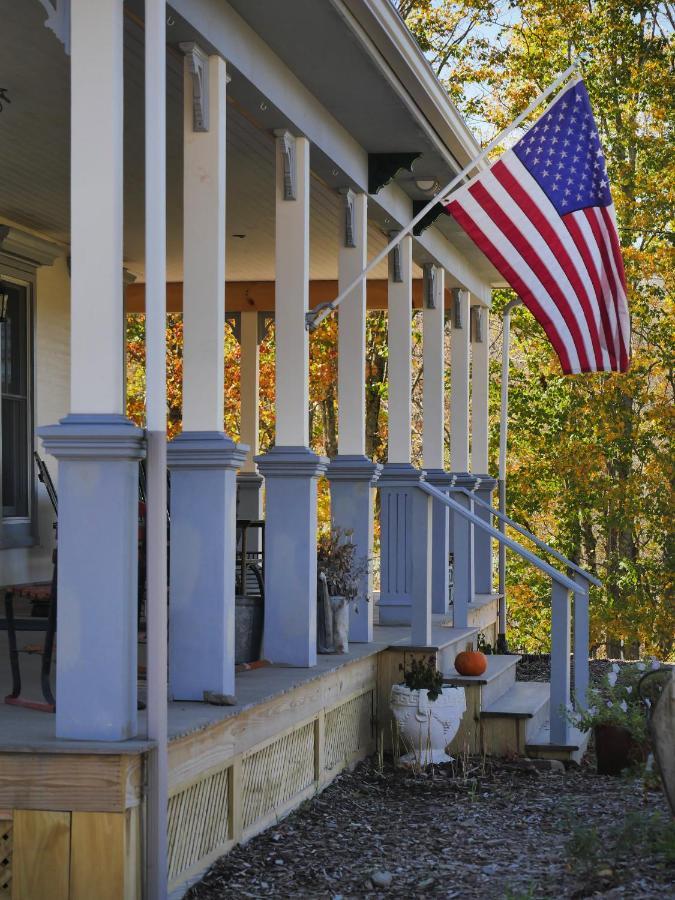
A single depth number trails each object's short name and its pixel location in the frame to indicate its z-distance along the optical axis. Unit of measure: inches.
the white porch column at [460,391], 473.4
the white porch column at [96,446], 166.4
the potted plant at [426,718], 284.0
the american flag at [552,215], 278.7
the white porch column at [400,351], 363.6
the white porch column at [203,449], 206.4
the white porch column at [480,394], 522.6
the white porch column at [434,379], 421.1
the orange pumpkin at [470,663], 313.4
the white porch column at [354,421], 311.1
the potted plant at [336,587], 278.8
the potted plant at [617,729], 278.7
